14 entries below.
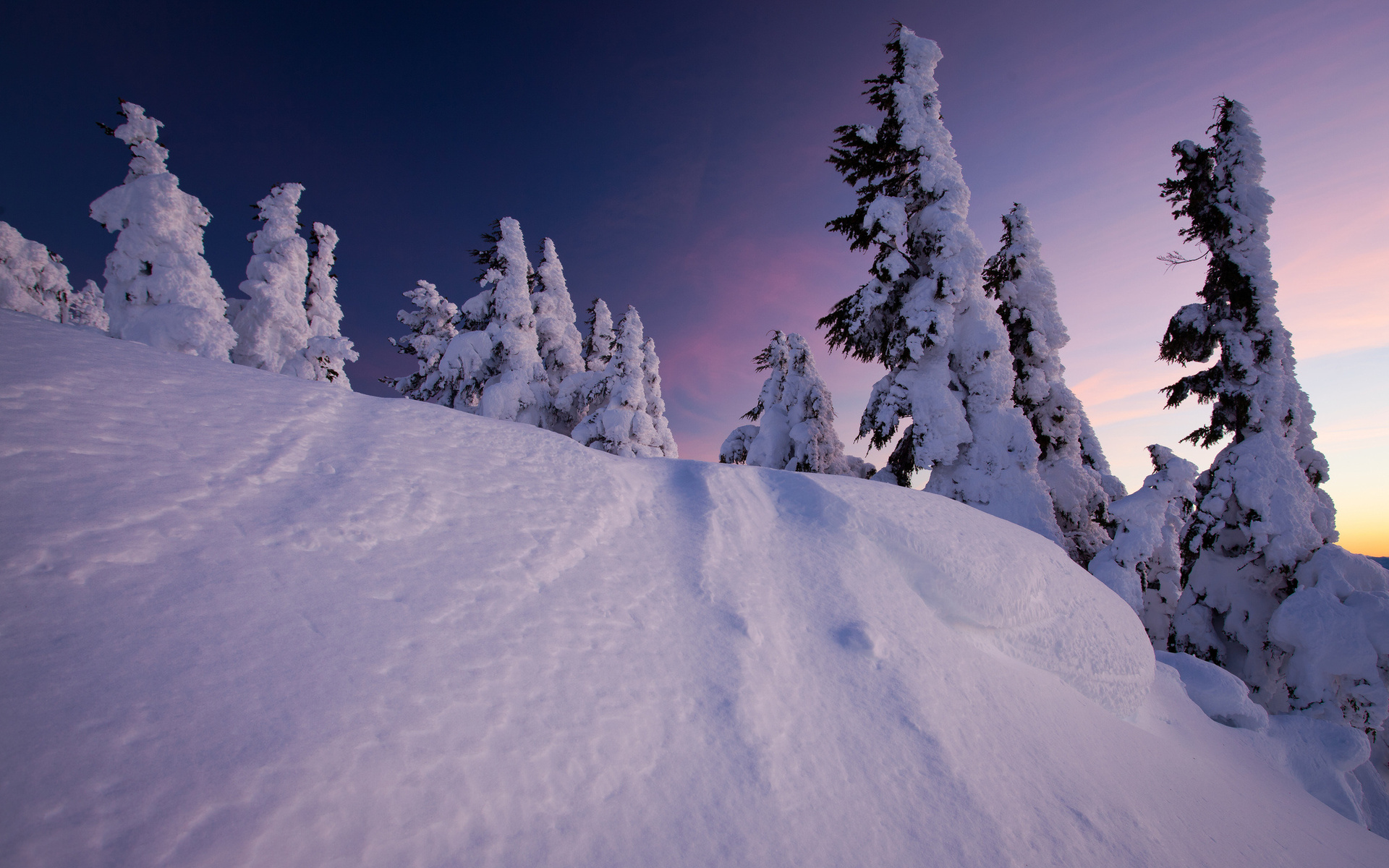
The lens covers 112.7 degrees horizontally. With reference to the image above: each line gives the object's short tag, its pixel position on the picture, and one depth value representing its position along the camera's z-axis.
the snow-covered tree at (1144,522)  7.76
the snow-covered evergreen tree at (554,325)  18.36
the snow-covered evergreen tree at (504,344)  15.29
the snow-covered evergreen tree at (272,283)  16.92
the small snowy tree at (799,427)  13.52
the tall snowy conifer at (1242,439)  7.68
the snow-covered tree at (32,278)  18.36
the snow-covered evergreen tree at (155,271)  12.32
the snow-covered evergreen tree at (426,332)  22.11
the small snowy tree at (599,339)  22.81
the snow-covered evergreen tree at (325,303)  18.70
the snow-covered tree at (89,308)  30.71
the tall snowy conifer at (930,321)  8.68
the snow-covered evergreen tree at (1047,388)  10.57
